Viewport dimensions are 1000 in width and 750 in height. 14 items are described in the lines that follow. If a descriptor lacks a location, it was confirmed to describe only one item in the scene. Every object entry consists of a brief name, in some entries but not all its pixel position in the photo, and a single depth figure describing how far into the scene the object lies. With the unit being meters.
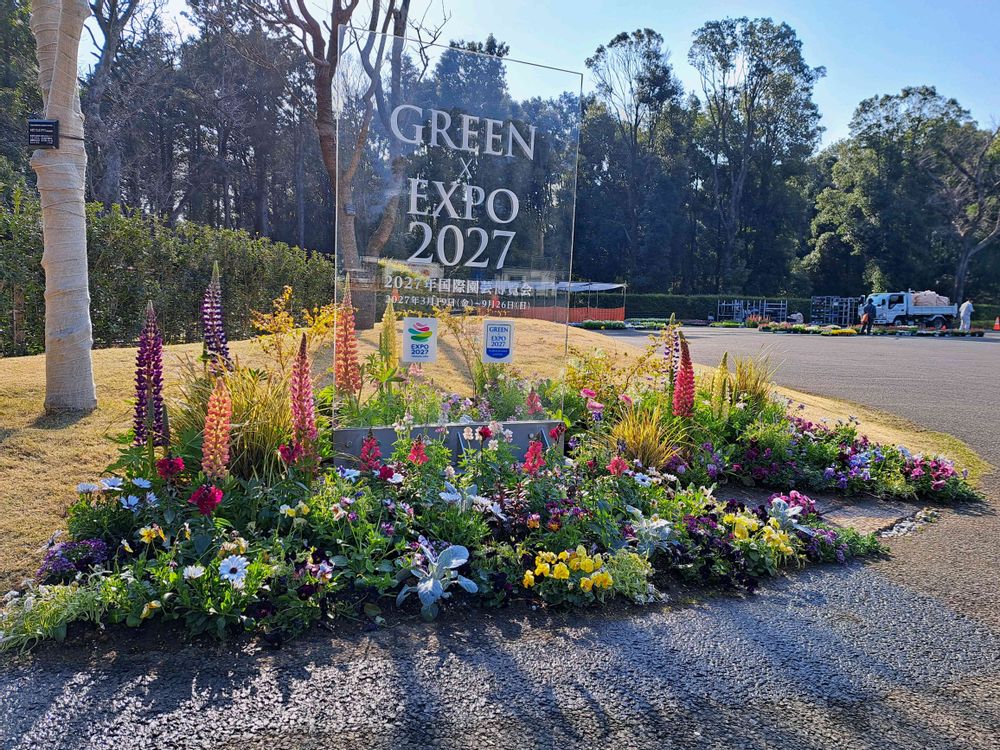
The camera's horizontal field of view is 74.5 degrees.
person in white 26.75
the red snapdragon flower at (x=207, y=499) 2.79
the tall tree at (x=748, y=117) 45.97
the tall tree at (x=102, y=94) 19.72
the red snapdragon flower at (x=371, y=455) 3.50
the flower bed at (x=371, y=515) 2.56
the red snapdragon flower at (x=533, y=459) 3.62
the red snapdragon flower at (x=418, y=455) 3.51
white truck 31.36
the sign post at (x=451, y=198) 4.23
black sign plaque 4.57
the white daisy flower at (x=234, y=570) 2.46
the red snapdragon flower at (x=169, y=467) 2.91
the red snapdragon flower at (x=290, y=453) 3.22
